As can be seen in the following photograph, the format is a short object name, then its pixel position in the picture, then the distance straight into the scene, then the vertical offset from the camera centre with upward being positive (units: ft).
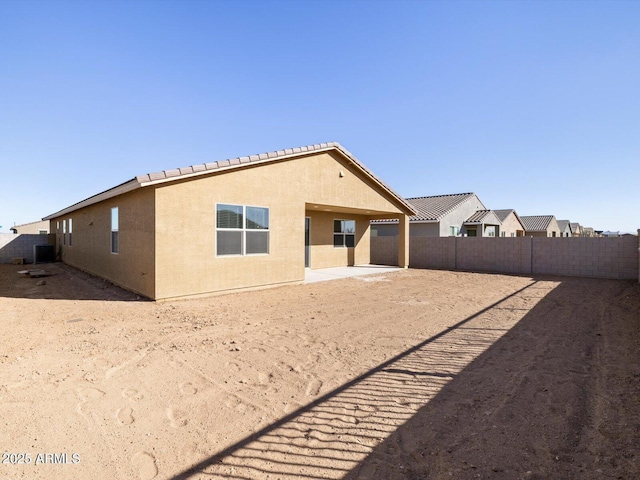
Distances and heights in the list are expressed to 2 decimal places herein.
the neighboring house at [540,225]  113.91 +5.06
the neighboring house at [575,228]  154.22 +5.52
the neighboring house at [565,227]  139.64 +5.35
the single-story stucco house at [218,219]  26.48 +1.98
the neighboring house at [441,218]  73.15 +4.95
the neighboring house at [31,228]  108.19 +3.68
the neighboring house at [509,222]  95.91 +5.45
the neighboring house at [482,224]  83.10 +3.95
